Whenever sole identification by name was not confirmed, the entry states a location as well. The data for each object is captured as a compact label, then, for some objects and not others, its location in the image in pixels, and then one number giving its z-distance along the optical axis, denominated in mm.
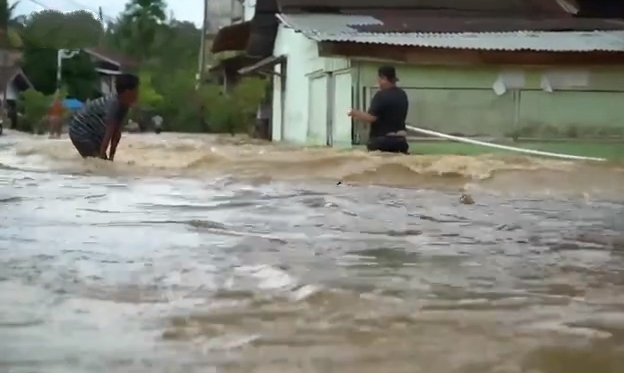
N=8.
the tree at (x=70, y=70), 32219
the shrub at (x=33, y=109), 33531
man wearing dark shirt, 11219
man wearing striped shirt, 10883
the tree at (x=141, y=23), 44438
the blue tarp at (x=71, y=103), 32562
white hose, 14694
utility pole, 40500
